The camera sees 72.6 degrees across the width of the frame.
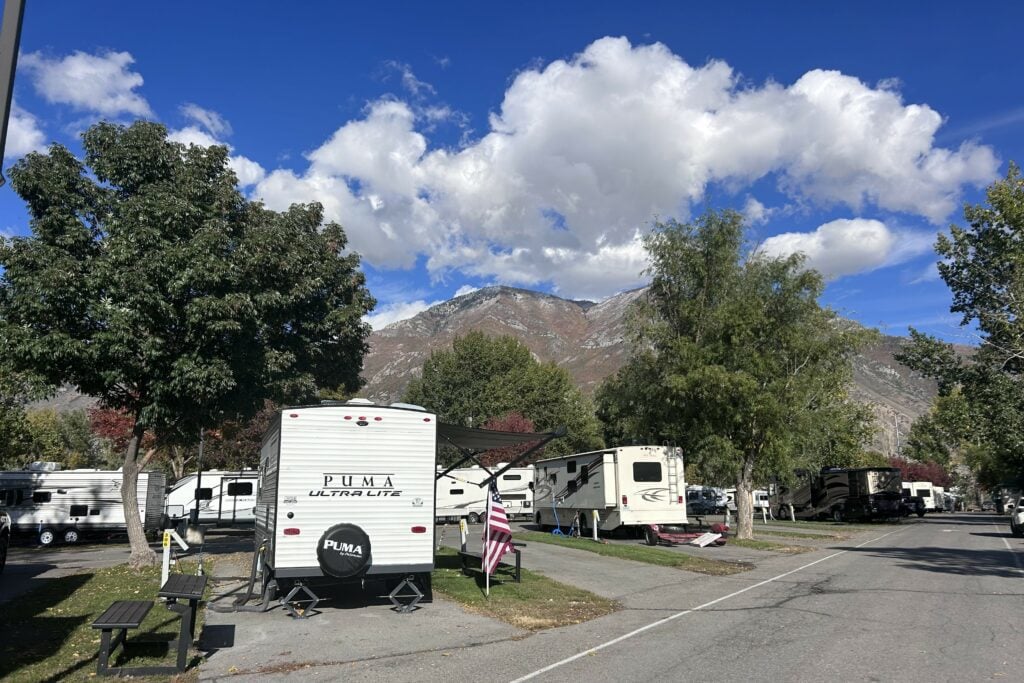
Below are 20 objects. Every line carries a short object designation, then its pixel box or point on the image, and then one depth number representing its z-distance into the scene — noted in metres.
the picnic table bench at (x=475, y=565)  15.74
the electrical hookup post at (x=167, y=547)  11.07
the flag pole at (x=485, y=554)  12.85
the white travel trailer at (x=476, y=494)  36.97
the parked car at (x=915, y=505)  48.20
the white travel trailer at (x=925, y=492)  60.22
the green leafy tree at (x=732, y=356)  24.30
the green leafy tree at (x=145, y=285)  14.70
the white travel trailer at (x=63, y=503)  28.17
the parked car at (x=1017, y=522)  29.88
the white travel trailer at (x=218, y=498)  33.28
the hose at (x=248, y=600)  11.42
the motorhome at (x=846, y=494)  40.41
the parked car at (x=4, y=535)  16.67
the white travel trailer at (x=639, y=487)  23.95
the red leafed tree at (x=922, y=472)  93.88
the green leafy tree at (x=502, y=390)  57.12
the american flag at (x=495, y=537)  13.18
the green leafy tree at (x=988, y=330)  24.00
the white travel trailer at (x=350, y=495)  10.66
